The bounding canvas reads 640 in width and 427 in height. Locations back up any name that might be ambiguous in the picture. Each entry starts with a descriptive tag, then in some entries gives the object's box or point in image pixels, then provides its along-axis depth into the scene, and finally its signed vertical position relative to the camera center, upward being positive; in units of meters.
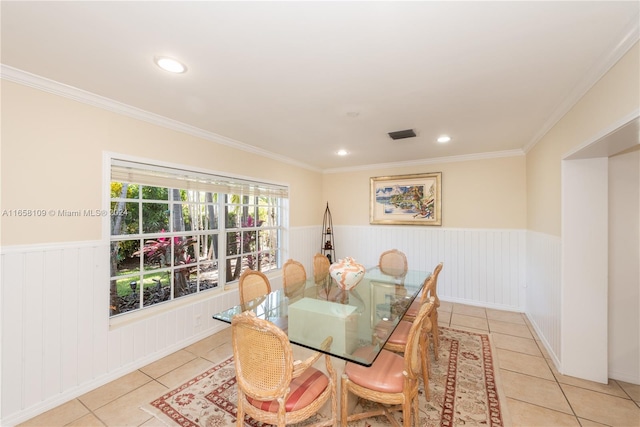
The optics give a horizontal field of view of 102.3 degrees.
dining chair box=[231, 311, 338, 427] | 1.33 -0.89
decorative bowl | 2.54 -0.58
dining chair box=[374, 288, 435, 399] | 1.84 -1.03
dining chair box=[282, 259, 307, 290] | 2.88 -0.70
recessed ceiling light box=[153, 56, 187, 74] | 1.65 +0.99
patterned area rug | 1.84 -1.46
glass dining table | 1.70 -0.82
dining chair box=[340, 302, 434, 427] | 1.53 -1.04
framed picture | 4.46 +0.28
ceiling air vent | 3.02 +0.97
